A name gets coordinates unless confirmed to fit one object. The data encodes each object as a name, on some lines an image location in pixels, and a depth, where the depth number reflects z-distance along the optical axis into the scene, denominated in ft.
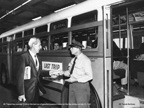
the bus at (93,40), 8.59
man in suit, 8.21
